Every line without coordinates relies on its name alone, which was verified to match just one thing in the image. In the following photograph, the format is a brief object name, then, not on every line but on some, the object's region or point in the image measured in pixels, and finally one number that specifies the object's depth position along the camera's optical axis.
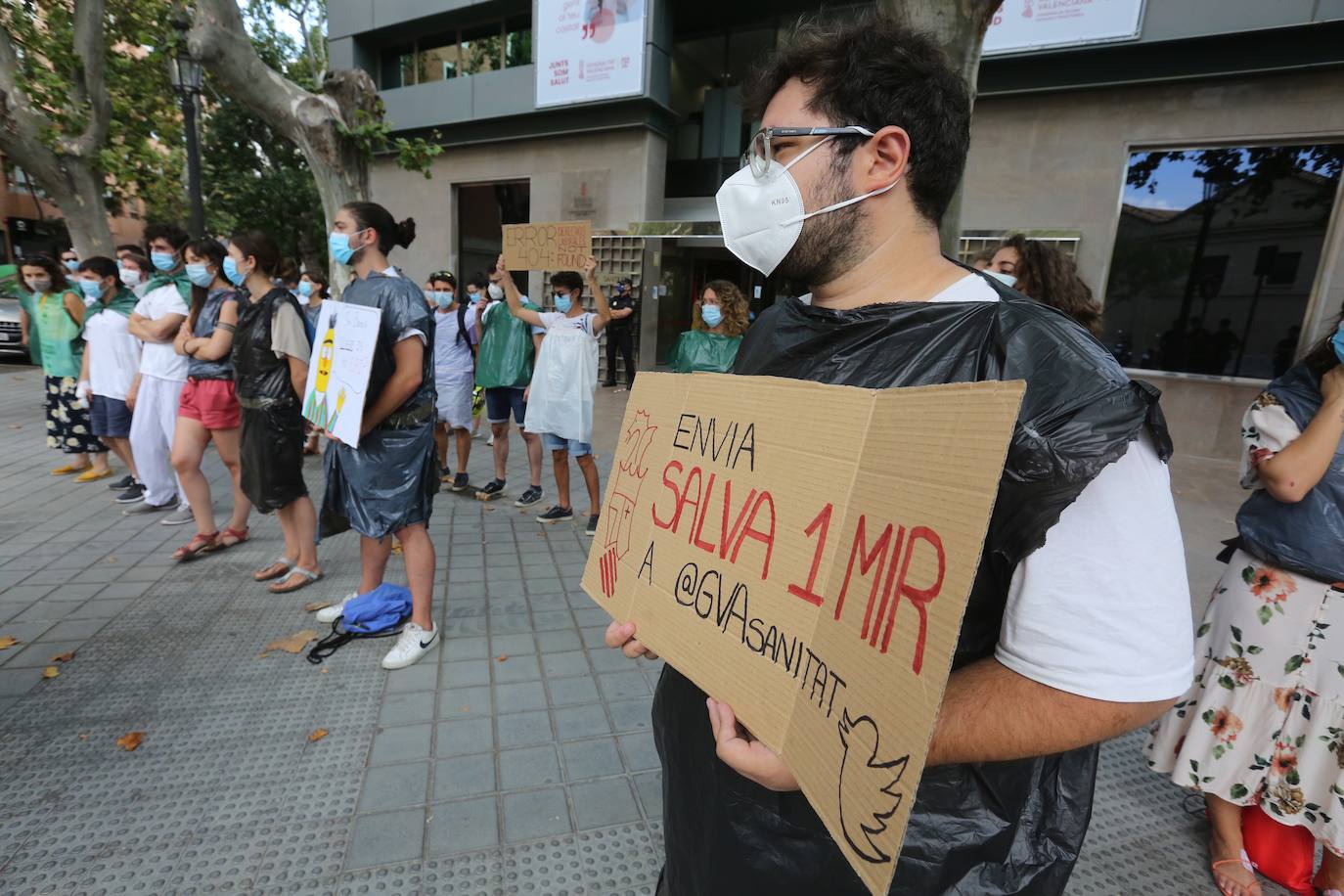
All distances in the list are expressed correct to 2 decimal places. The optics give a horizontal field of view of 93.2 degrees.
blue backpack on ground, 3.51
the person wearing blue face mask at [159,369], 4.78
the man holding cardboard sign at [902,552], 0.73
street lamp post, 8.06
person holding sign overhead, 5.27
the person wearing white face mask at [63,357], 5.89
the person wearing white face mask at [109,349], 5.33
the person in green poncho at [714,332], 5.10
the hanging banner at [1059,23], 8.12
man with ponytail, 3.09
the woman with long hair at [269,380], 3.60
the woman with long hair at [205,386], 4.09
